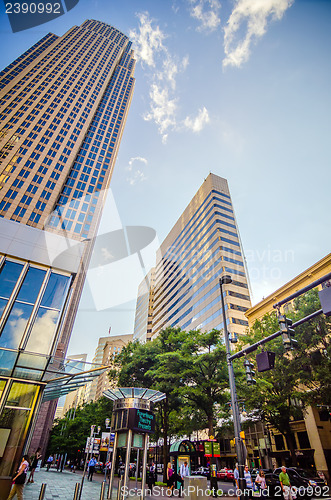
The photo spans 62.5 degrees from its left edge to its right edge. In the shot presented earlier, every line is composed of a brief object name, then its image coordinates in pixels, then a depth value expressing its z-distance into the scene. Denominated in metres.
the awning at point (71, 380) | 11.59
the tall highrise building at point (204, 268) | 56.19
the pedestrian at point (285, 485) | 12.99
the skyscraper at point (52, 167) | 13.03
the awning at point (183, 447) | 22.12
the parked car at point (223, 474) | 29.89
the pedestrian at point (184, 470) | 16.69
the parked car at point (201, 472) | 27.78
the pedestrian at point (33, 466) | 17.20
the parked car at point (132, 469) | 30.33
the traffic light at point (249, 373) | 12.01
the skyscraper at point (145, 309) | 100.74
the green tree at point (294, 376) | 20.63
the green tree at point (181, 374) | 22.03
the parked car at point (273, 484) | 16.23
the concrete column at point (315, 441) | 27.38
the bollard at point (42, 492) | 8.84
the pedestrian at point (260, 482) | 14.42
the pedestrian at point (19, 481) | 9.18
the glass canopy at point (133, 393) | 12.80
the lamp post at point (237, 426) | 10.91
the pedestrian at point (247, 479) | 12.12
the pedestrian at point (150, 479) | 19.77
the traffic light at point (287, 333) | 9.45
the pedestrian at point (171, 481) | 17.33
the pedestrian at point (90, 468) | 24.86
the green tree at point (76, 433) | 35.91
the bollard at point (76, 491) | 9.35
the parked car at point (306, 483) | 15.16
